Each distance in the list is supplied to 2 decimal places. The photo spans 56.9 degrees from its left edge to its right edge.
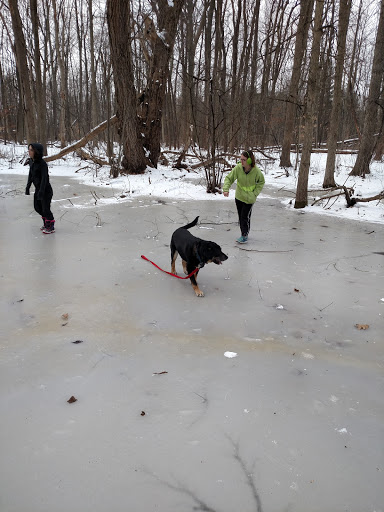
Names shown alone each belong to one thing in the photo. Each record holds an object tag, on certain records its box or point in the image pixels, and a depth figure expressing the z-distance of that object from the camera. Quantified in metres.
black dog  4.18
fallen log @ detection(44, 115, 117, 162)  14.18
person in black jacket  6.57
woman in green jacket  6.23
